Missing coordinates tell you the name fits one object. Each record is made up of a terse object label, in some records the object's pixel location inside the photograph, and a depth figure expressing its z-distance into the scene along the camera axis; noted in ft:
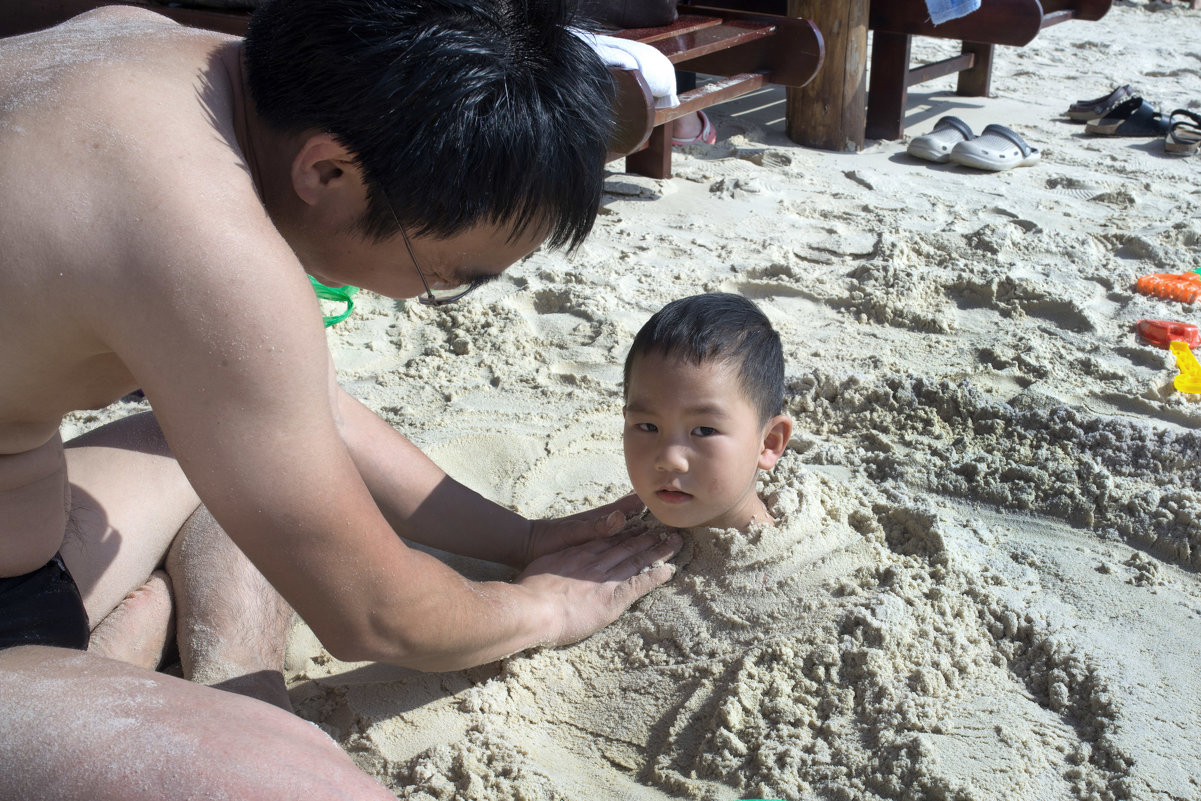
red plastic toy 9.59
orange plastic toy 10.57
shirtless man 3.59
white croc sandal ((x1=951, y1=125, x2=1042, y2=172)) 15.20
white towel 11.65
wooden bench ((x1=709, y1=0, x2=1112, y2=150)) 16.57
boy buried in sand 6.39
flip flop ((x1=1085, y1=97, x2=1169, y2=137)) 17.16
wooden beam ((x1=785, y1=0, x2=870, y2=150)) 16.40
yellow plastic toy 8.75
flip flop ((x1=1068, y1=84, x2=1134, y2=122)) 17.37
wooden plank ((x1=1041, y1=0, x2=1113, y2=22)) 18.71
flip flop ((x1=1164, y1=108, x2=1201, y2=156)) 15.90
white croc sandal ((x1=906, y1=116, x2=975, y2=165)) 15.88
